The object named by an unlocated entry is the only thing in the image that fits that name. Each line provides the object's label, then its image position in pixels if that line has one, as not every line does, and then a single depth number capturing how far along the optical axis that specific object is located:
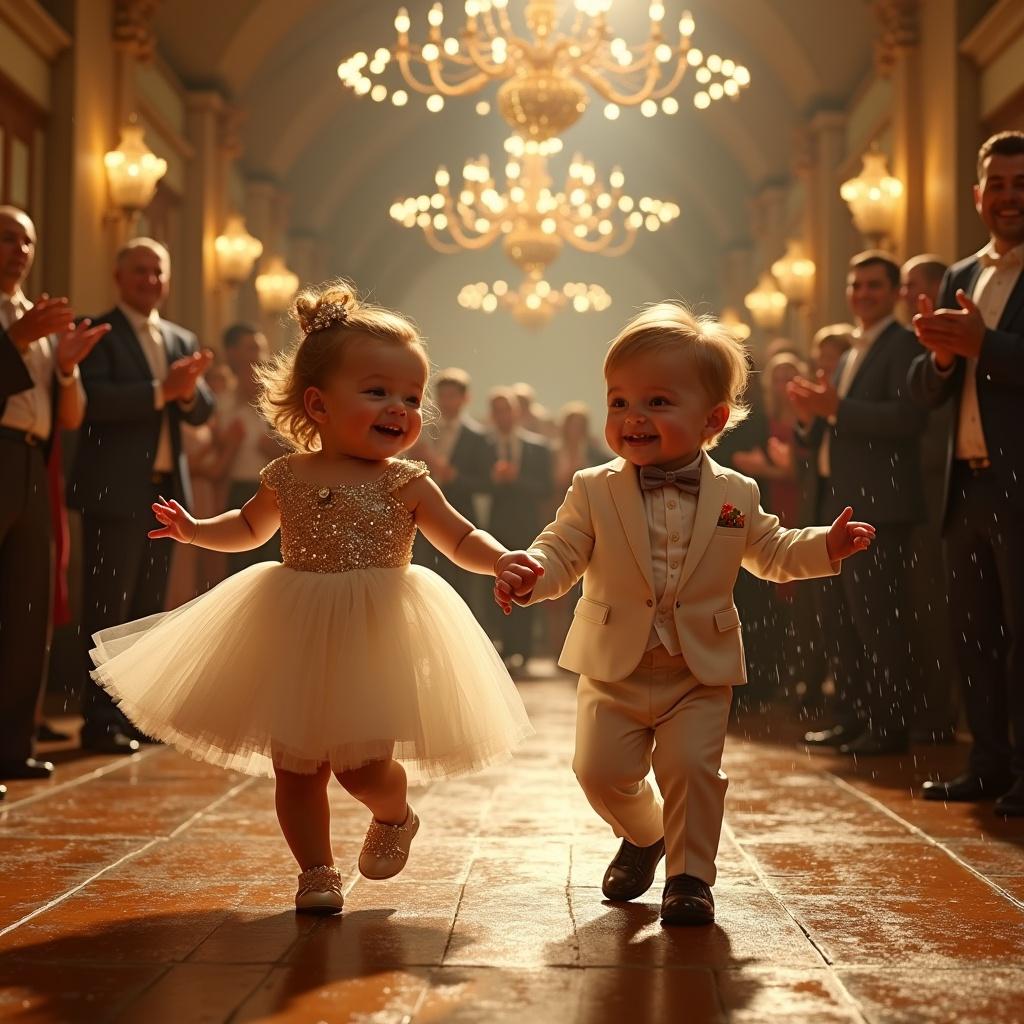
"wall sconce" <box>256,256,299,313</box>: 14.59
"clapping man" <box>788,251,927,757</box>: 5.69
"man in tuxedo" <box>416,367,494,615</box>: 10.14
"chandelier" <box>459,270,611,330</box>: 14.19
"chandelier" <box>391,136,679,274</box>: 11.79
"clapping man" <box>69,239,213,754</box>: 5.97
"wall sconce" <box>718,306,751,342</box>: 16.51
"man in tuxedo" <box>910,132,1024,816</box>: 4.42
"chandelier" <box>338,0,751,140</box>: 9.39
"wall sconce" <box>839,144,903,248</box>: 9.84
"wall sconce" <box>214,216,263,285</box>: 12.95
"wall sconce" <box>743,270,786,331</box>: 15.20
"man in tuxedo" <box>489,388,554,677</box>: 10.34
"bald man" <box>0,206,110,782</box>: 5.02
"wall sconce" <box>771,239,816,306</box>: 13.61
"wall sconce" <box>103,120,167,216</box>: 9.57
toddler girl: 2.95
